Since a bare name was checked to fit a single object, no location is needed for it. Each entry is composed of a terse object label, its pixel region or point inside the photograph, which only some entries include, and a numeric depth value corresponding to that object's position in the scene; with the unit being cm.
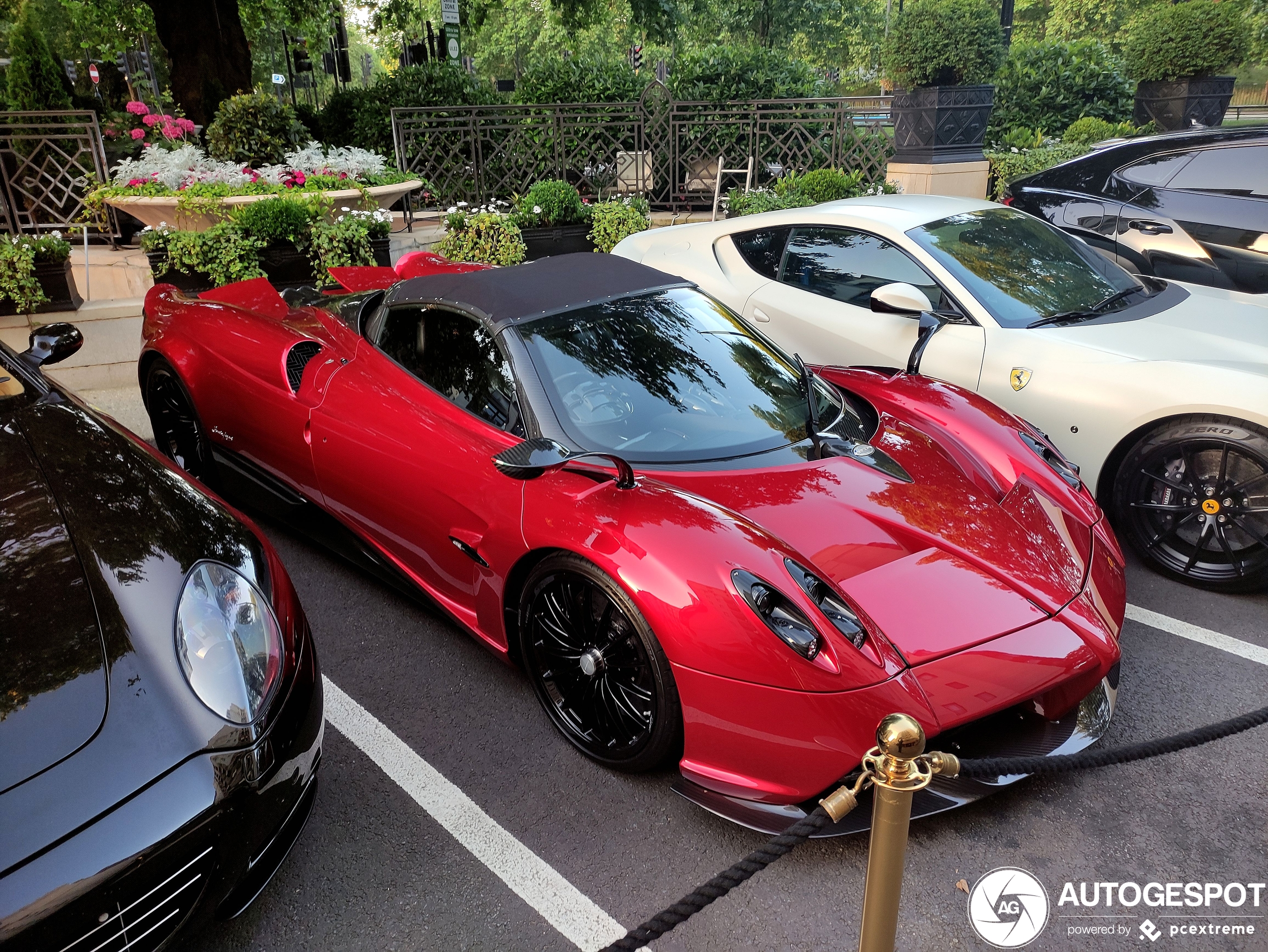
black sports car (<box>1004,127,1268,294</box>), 555
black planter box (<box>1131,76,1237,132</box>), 1238
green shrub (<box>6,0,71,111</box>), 1196
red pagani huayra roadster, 223
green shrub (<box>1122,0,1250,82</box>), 1190
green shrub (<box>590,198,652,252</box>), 890
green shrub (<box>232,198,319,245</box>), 718
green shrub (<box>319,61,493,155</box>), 1412
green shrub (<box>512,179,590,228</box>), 865
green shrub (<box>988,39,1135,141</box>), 1547
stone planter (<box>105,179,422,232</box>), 800
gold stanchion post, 144
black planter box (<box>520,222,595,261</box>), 866
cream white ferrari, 354
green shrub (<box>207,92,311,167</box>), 935
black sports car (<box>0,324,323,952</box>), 163
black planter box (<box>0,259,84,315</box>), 668
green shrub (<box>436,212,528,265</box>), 825
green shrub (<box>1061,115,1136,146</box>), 1248
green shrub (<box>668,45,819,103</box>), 1344
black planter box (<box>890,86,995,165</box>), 985
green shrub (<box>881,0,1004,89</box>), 962
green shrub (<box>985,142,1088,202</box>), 1093
